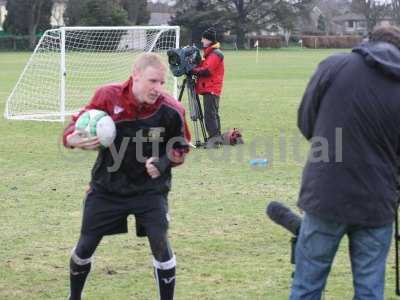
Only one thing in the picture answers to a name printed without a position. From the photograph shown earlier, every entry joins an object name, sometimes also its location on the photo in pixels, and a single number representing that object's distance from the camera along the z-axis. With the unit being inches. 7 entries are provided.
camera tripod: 542.0
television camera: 520.4
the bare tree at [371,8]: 3737.7
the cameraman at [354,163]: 162.9
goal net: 734.5
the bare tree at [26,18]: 3041.3
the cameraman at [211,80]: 528.7
